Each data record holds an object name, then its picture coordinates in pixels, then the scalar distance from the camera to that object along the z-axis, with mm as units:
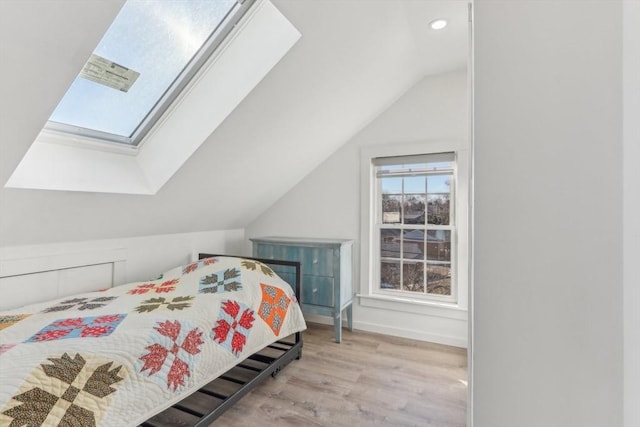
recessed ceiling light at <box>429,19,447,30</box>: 1925
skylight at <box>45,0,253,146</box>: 1535
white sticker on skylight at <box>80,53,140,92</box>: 1545
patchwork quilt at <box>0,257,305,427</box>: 1030
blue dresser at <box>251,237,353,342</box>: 2721
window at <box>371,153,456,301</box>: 2781
